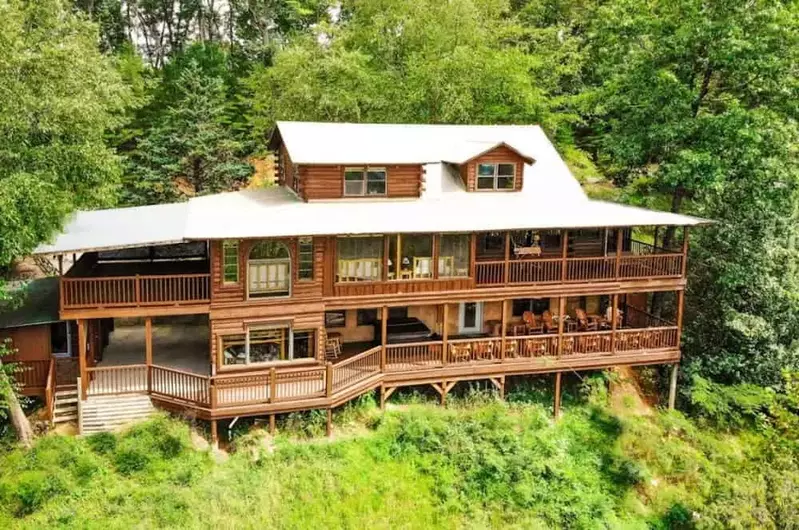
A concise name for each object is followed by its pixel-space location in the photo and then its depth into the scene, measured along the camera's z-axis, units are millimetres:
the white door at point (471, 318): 24250
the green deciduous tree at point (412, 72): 32750
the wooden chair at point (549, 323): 23750
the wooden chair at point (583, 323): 23766
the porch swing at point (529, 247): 23672
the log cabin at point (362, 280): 18891
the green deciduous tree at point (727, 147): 23891
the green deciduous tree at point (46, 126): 15898
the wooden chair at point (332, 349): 21984
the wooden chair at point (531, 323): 23562
